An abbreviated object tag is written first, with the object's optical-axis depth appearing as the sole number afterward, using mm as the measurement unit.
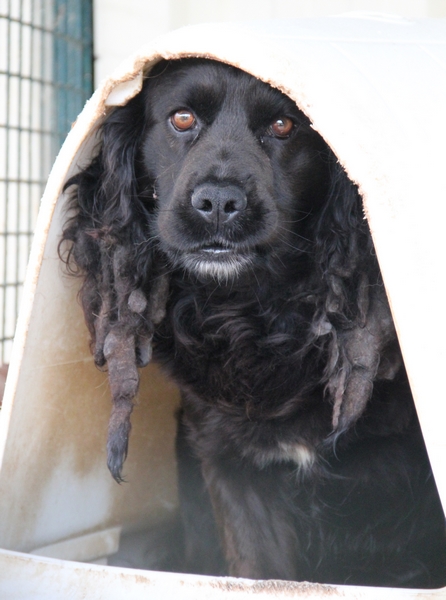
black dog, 2016
